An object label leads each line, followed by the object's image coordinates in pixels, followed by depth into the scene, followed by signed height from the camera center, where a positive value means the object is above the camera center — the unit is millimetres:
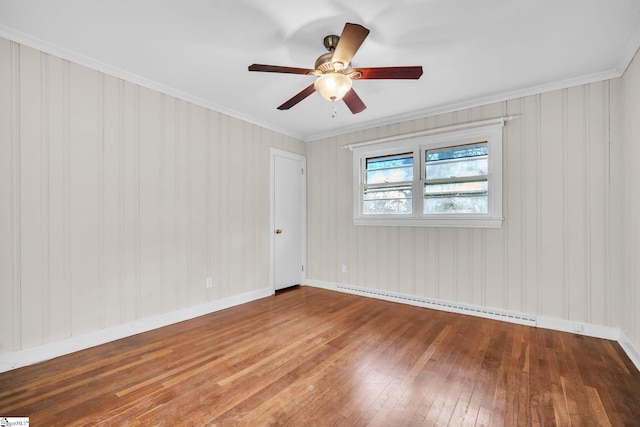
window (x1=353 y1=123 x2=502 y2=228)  3334 +429
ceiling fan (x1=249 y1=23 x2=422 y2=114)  1987 +1029
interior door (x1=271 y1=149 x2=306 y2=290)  4453 -84
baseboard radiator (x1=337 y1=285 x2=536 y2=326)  3135 -1168
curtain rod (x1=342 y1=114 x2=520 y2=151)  3232 +1050
